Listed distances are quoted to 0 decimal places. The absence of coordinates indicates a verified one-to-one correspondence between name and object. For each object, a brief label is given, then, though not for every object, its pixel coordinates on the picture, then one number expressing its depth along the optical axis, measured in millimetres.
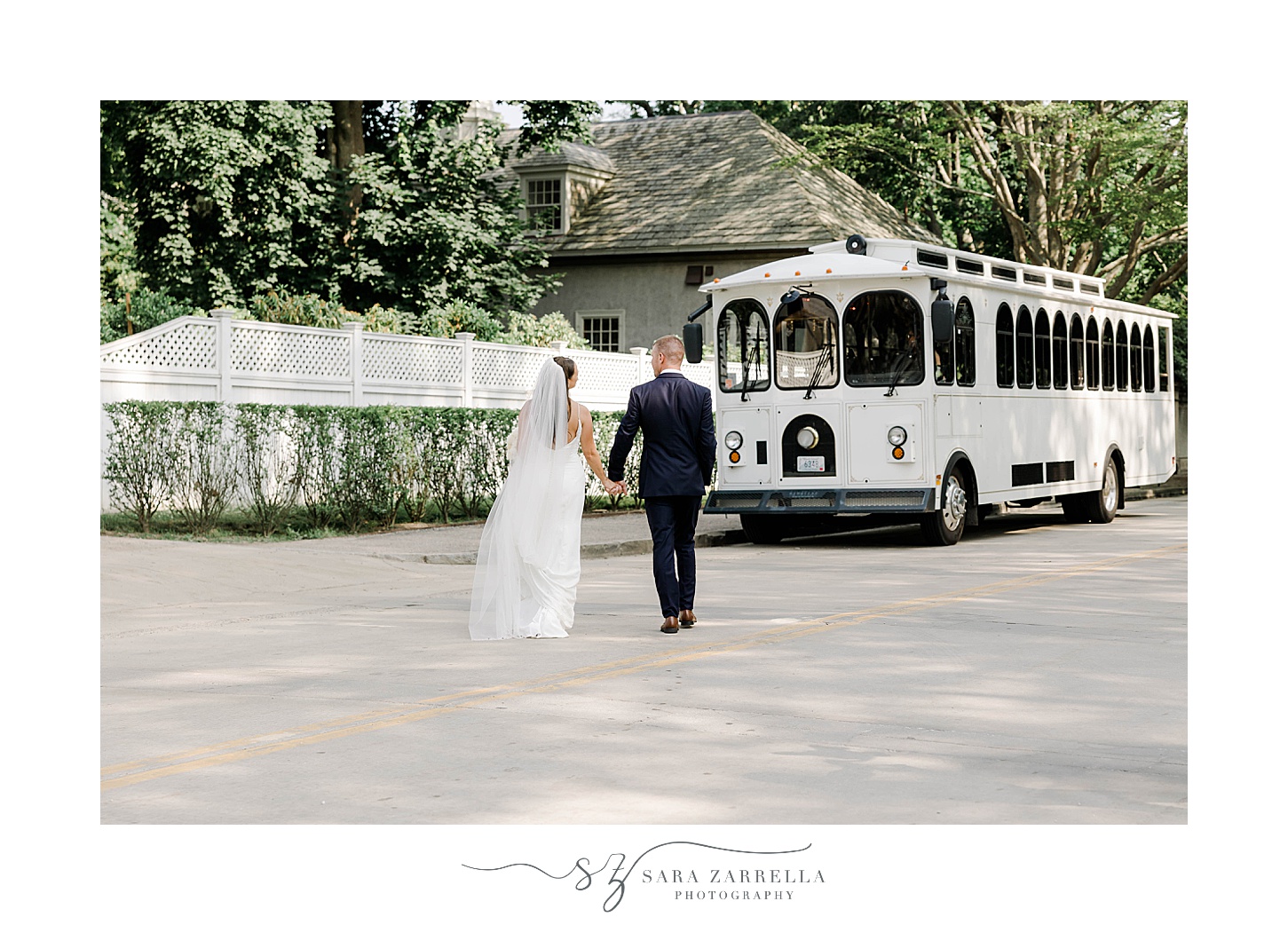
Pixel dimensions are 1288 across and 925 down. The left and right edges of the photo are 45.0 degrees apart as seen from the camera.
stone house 35750
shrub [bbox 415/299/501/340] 27080
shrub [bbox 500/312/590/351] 26844
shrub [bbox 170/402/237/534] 17594
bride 10859
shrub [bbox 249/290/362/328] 23297
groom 11062
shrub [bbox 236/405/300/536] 17891
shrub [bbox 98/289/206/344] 32812
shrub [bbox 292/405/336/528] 18406
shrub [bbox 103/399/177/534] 17438
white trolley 17859
